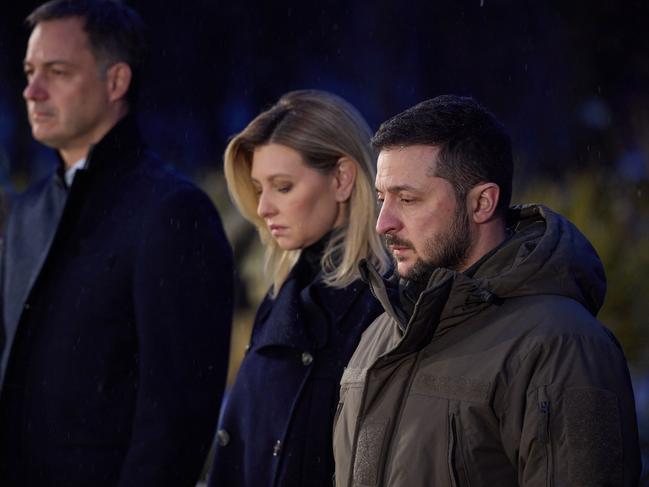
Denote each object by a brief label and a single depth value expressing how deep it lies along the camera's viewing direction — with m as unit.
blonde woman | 6.89
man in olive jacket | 4.84
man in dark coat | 7.33
